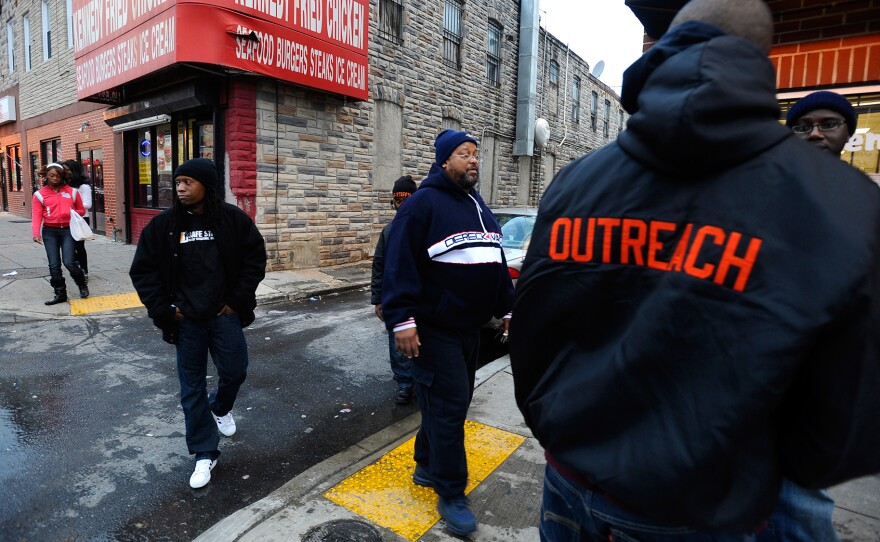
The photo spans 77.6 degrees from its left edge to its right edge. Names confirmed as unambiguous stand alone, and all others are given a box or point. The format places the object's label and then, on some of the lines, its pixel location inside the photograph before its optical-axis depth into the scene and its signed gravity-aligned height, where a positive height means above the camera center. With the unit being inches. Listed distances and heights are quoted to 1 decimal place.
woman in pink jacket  294.8 -14.6
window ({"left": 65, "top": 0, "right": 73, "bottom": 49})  557.0 +175.1
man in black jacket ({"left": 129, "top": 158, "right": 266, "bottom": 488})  131.6 -21.6
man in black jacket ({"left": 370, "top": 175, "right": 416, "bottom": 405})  177.7 -52.1
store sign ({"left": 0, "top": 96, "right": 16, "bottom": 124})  725.3 +110.2
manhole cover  109.3 -66.8
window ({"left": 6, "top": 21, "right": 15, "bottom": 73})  720.3 +195.8
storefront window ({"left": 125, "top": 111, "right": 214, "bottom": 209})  423.8 +37.0
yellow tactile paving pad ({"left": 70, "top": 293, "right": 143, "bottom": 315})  293.4 -60.4
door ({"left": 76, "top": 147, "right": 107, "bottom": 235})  554.8 +18.5
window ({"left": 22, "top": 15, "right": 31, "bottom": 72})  671.1 +185.2
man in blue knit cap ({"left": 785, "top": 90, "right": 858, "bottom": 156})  104.8 +18.1
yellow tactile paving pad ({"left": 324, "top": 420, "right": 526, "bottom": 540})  116.7 -66.6
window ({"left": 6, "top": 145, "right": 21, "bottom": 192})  749.3 +36.6
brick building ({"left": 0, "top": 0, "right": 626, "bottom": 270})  371.6 +84.3
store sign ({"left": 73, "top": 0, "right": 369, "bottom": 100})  334.6 +107.3
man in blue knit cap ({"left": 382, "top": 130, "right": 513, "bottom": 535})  113.7 -19.5
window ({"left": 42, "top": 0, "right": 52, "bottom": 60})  618.8 +175.4
